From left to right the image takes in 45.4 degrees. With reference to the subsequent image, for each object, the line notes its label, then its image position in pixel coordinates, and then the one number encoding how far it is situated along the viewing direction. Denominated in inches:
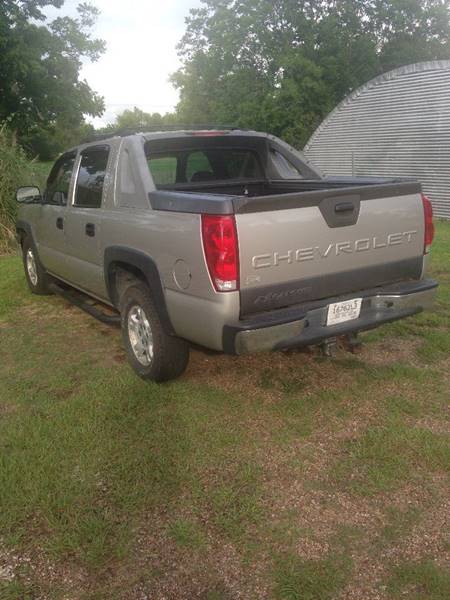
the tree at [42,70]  1071.0
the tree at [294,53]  1253.1
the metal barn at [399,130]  543.5
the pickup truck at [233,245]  122.8
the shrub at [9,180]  442.0
